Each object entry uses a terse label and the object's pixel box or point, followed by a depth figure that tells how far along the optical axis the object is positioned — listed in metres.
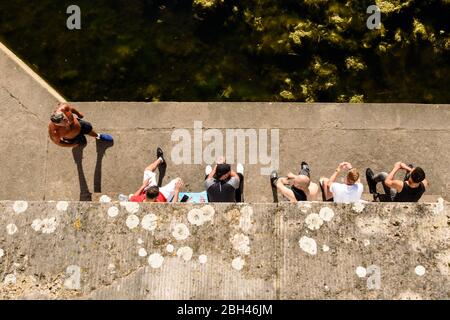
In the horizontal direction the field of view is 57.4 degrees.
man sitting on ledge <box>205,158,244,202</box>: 5.63
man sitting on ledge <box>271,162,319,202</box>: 5.74
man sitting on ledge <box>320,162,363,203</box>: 5.57
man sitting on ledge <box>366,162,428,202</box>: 5.48
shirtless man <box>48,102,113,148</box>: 5.37
